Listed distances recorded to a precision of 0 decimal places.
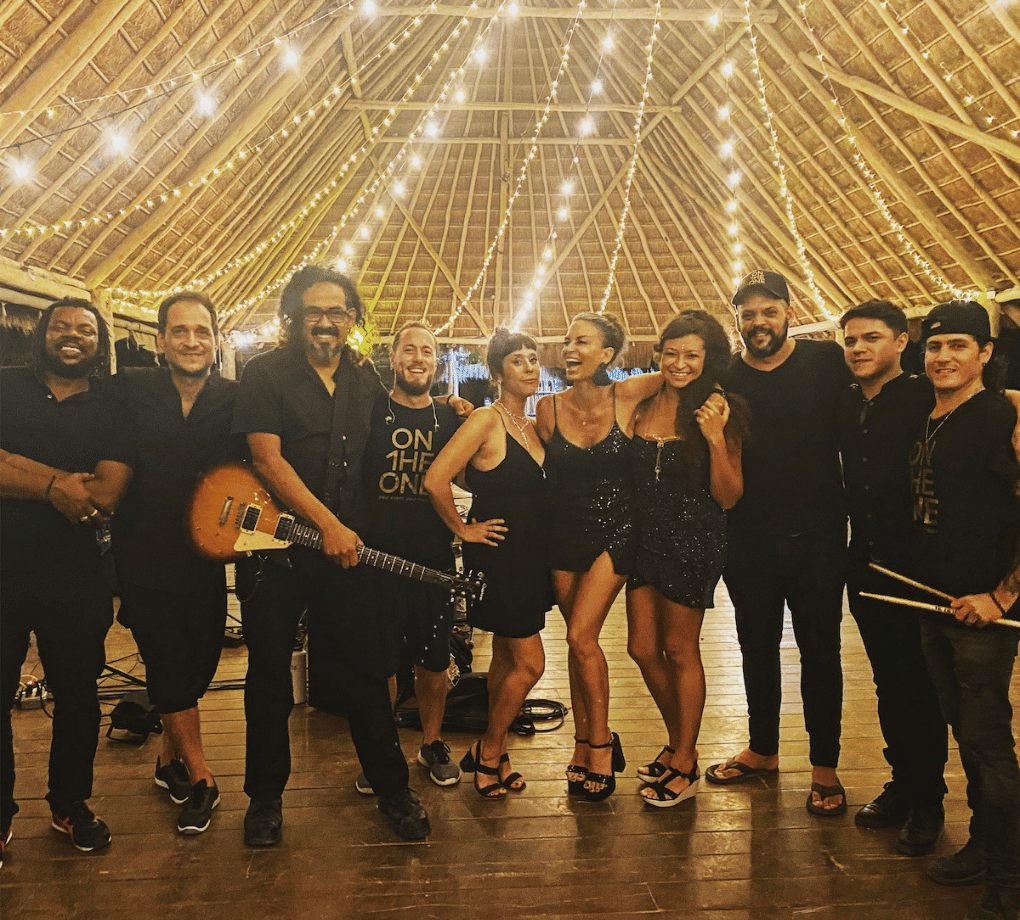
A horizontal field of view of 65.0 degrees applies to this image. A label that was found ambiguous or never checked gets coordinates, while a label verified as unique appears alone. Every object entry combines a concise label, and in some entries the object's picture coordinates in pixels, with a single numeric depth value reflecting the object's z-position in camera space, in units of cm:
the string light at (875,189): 840
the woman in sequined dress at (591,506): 271
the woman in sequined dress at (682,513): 267
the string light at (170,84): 560
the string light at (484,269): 1202
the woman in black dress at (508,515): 270
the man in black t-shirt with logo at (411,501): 275
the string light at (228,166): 675
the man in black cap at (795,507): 266
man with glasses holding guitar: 247
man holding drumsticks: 208
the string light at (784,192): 855
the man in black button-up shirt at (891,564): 246
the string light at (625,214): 1002
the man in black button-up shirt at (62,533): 236
